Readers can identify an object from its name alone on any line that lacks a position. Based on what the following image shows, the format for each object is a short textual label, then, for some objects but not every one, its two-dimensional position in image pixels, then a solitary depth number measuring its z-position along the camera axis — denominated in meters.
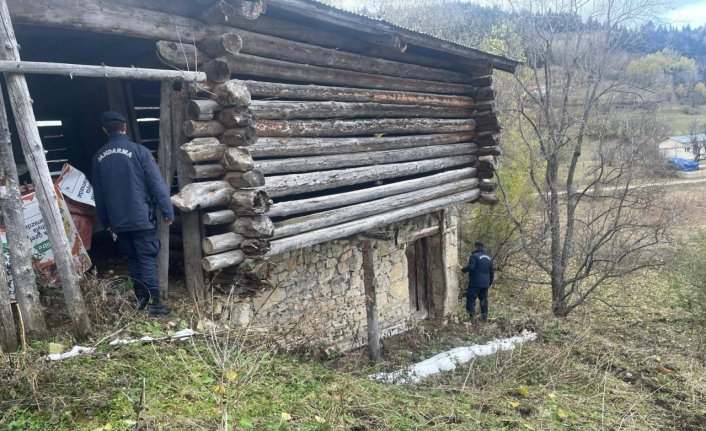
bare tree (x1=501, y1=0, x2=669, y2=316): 12.28
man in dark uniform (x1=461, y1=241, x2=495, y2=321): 9.77
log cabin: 4.92
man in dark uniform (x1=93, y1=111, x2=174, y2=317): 4.46
